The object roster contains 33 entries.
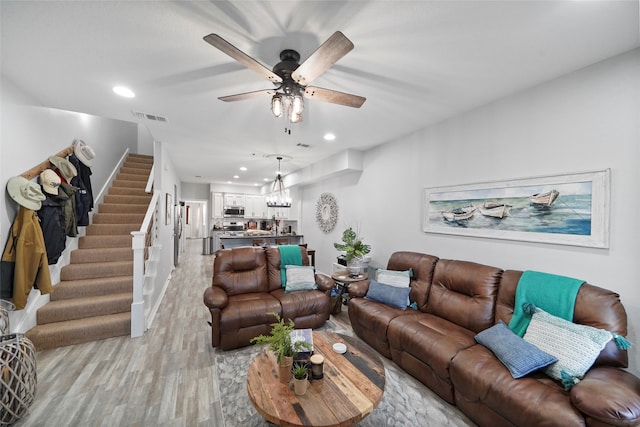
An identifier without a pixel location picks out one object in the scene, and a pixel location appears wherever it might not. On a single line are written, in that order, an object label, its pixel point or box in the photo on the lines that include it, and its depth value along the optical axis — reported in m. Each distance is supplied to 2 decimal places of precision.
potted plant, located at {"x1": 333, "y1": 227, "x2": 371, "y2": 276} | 3.67
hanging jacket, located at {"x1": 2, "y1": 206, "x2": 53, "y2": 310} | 2.36
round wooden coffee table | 1.29
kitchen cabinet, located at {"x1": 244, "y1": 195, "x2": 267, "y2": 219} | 9.36
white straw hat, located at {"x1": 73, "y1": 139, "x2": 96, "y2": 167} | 3.38
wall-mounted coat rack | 2.55
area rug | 1.77
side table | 3.49
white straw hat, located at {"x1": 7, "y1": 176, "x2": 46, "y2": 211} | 2.35
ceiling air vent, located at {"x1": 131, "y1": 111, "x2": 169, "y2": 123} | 2.98
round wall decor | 5.57
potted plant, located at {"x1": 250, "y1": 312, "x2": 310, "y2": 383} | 1.54
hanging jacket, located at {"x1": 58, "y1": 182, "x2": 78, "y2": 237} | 3.00
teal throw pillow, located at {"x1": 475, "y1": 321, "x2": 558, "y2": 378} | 1.59
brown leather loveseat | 2.60
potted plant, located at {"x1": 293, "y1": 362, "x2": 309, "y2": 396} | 1.45
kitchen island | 6.04
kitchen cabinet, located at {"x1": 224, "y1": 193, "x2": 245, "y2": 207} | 9.20
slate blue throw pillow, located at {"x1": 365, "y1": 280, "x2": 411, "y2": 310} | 2.75
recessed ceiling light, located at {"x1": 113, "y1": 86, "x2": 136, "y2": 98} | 2.38
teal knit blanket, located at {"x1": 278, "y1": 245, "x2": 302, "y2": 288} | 3.40
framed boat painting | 1.94
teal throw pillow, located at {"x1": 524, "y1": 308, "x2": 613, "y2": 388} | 1.52
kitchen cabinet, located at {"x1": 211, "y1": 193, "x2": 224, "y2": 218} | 9.02
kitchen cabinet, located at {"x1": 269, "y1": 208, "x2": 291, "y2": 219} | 7.98
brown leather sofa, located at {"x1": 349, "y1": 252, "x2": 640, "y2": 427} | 1.31
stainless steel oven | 9.01
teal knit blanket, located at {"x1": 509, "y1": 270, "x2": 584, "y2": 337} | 1.83
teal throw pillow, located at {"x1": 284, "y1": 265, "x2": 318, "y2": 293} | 3.21
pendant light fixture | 6.21
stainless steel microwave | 8.93
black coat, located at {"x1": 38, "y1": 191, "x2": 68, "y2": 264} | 2.74
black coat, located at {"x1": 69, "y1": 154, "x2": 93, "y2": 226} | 3.36
